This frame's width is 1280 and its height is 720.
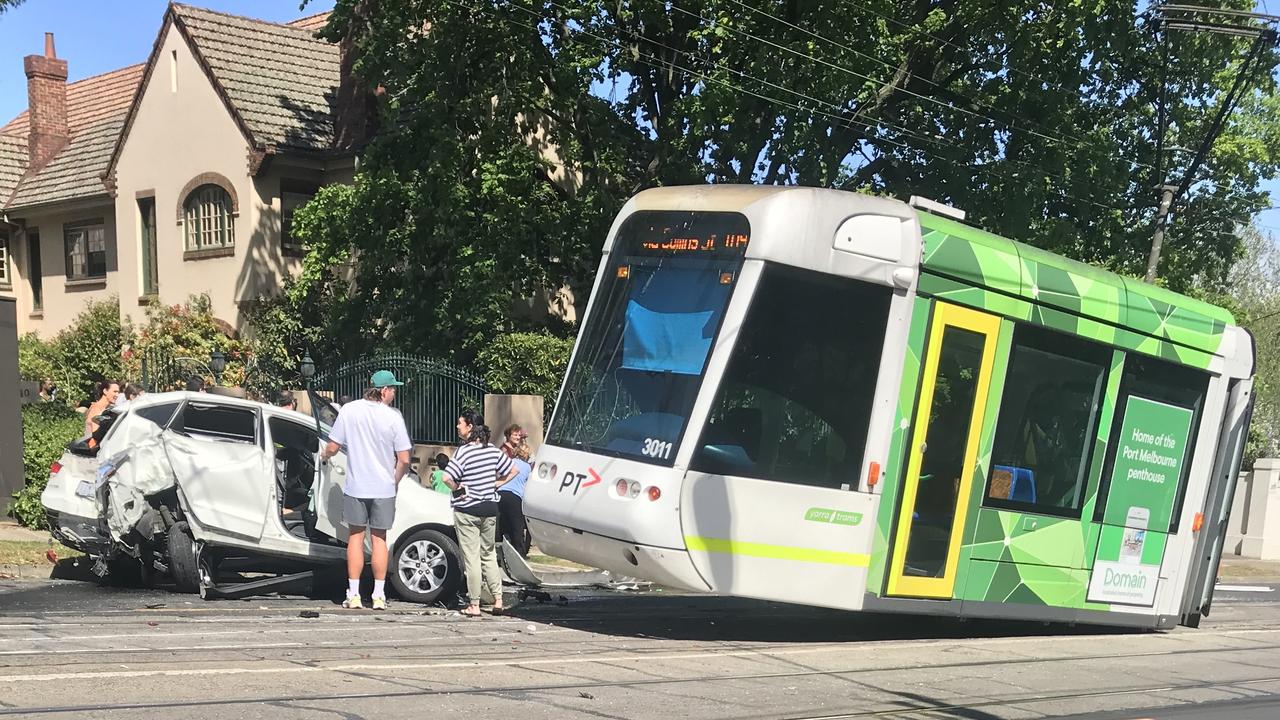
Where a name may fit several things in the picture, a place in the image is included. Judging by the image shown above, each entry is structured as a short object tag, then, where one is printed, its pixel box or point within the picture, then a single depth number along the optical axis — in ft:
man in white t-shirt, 36.01
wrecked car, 36.88
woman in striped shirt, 36.94
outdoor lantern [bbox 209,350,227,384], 74.64
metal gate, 64.95
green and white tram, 30.58
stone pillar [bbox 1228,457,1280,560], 86.63
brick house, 89.81
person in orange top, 49.39
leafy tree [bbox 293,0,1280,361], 66.03
